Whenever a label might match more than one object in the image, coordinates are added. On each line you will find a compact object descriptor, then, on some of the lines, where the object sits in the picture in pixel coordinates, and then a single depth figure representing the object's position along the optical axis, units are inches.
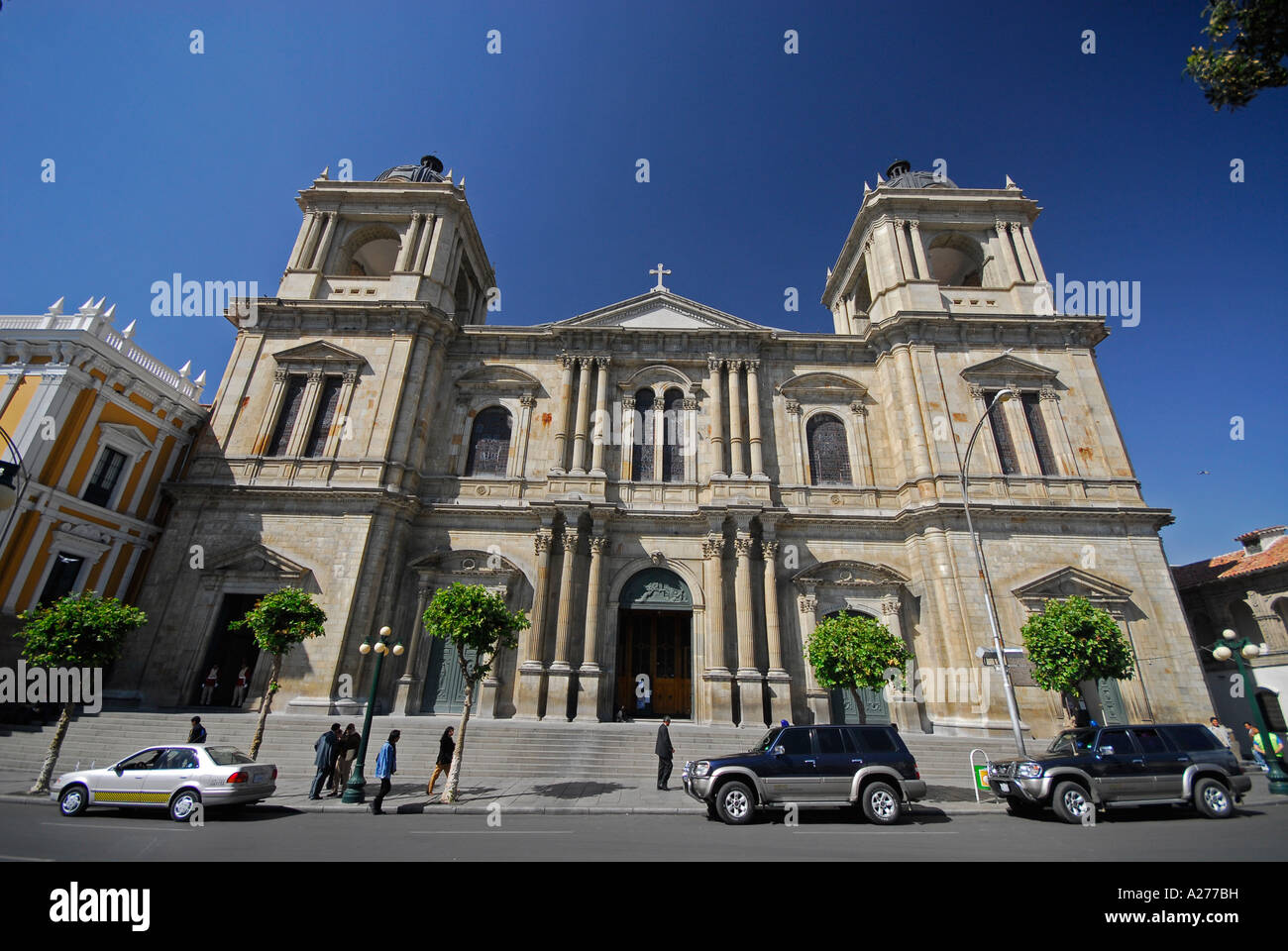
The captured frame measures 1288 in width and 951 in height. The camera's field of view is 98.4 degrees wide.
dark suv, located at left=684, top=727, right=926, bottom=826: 403.2
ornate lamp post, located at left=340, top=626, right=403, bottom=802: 450.3
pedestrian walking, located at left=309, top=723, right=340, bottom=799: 472.6
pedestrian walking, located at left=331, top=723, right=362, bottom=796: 491.8
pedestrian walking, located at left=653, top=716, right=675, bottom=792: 527.2
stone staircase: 581.0
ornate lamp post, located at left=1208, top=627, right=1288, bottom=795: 477.4
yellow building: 674.2
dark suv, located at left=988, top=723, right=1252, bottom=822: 407.8
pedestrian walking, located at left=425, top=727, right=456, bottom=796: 488.7
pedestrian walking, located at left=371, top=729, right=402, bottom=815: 445.4
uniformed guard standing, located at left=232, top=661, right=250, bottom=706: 737.0
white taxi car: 389.1
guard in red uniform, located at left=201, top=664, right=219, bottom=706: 724.0
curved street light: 560.0
